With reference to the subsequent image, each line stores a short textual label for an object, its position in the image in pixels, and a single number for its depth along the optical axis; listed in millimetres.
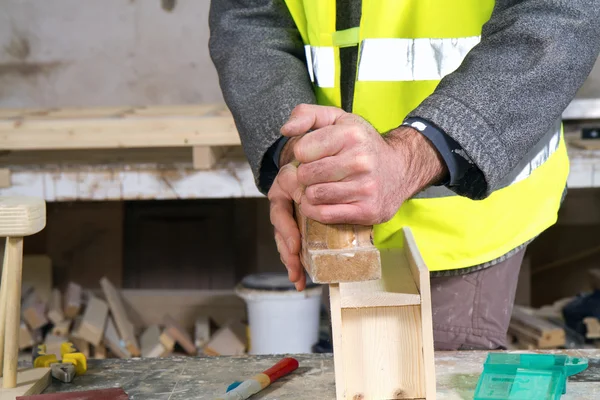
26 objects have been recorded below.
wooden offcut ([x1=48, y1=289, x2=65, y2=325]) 3512
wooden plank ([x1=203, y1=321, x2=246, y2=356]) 3396
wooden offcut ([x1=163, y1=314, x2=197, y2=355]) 3449
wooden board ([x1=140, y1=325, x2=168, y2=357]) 3376
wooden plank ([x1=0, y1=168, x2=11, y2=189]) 2967
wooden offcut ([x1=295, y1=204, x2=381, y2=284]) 1119
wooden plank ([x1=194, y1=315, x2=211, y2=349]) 3480
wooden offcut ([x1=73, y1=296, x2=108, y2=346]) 3318
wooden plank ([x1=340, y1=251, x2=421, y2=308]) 1166
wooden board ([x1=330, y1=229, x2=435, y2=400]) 1163
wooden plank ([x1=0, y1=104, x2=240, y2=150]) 2852
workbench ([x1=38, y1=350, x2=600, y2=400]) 1387
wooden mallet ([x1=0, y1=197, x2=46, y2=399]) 1350
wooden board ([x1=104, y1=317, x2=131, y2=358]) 3359
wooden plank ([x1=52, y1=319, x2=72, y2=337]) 3430
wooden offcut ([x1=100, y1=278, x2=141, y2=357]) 3394
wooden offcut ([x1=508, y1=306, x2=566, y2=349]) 3293
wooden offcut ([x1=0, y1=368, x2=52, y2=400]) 1388
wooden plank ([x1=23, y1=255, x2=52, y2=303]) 3834
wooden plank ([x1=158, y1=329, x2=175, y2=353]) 3396
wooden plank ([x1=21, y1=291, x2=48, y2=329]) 3414
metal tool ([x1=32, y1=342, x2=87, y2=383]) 1493
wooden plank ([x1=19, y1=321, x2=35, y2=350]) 3320
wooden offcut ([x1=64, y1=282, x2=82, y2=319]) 3590
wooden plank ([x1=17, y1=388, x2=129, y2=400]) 1353
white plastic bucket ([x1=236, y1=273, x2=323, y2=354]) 3193
